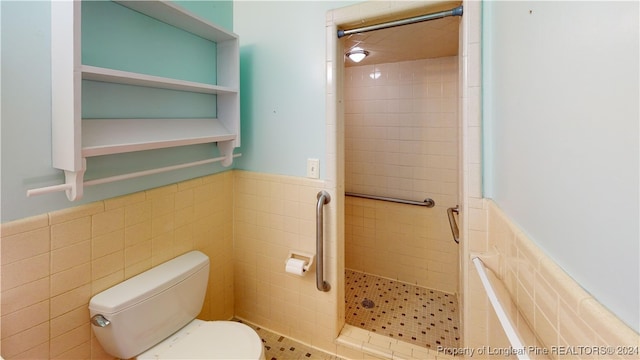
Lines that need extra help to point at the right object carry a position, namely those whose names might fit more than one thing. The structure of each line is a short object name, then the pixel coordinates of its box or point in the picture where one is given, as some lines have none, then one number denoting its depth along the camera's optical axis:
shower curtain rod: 1.19
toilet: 1.06
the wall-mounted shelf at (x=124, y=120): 0.87
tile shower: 2.17
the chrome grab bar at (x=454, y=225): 1.63
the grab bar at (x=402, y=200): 2.26
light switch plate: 1.52
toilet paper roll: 1.50
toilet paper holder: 1.52
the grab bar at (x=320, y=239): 1.44
